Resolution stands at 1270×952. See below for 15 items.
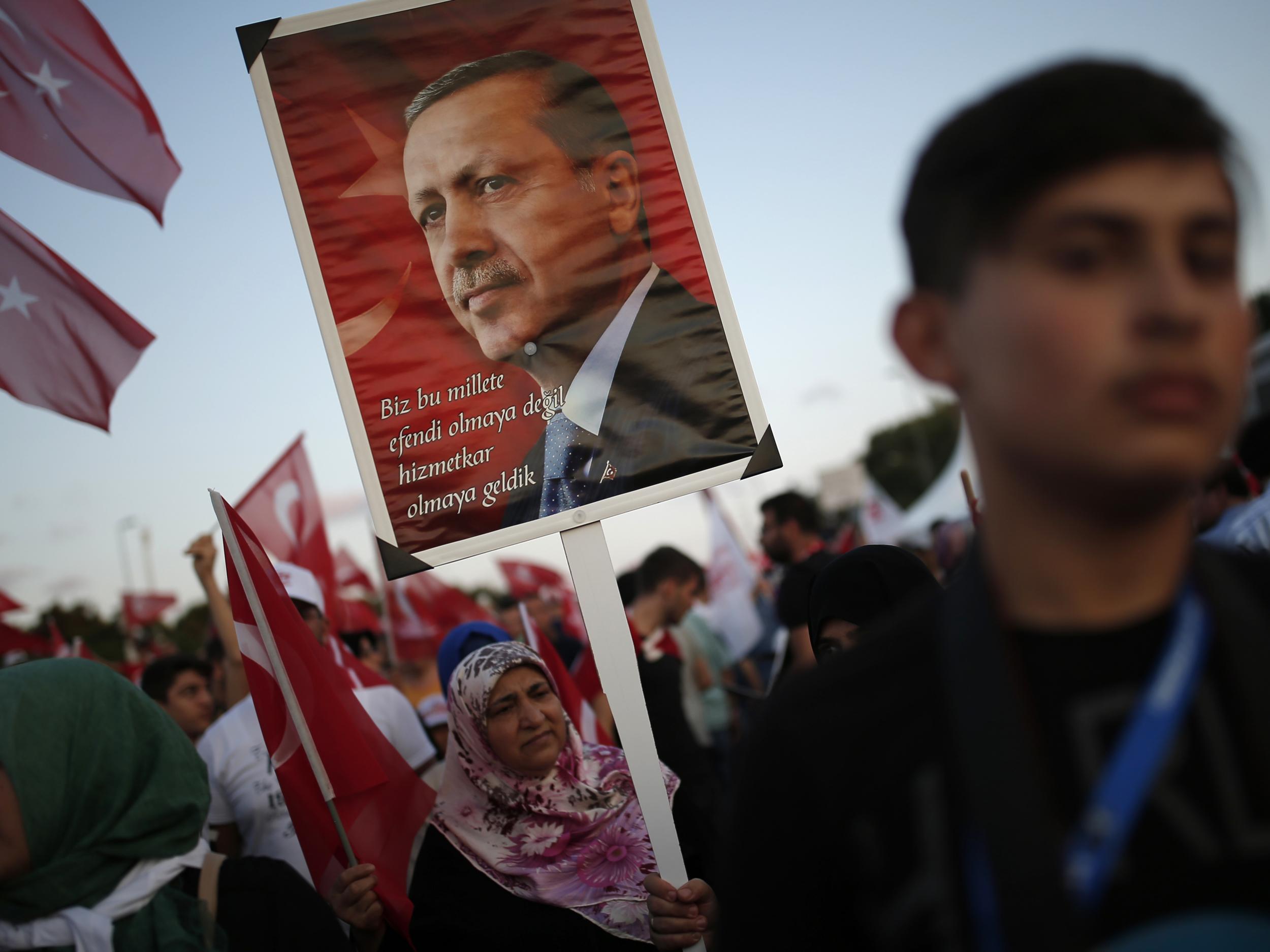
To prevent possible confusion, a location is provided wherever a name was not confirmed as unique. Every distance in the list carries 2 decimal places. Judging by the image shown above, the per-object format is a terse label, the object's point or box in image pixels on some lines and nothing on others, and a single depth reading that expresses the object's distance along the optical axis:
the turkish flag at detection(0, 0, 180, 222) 4.13
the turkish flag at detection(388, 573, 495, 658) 9.44
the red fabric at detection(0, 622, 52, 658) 8.45
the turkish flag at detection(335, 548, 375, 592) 12.89
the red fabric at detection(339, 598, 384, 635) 10.57
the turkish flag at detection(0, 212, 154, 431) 3.94
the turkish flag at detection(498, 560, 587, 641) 11.90
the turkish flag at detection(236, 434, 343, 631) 6.66
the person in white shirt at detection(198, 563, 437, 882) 4.06
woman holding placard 3.06
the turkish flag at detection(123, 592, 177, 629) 16.02
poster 2.75
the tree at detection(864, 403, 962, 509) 70.69
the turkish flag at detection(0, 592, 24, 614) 9.61
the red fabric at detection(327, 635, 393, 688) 4.83
